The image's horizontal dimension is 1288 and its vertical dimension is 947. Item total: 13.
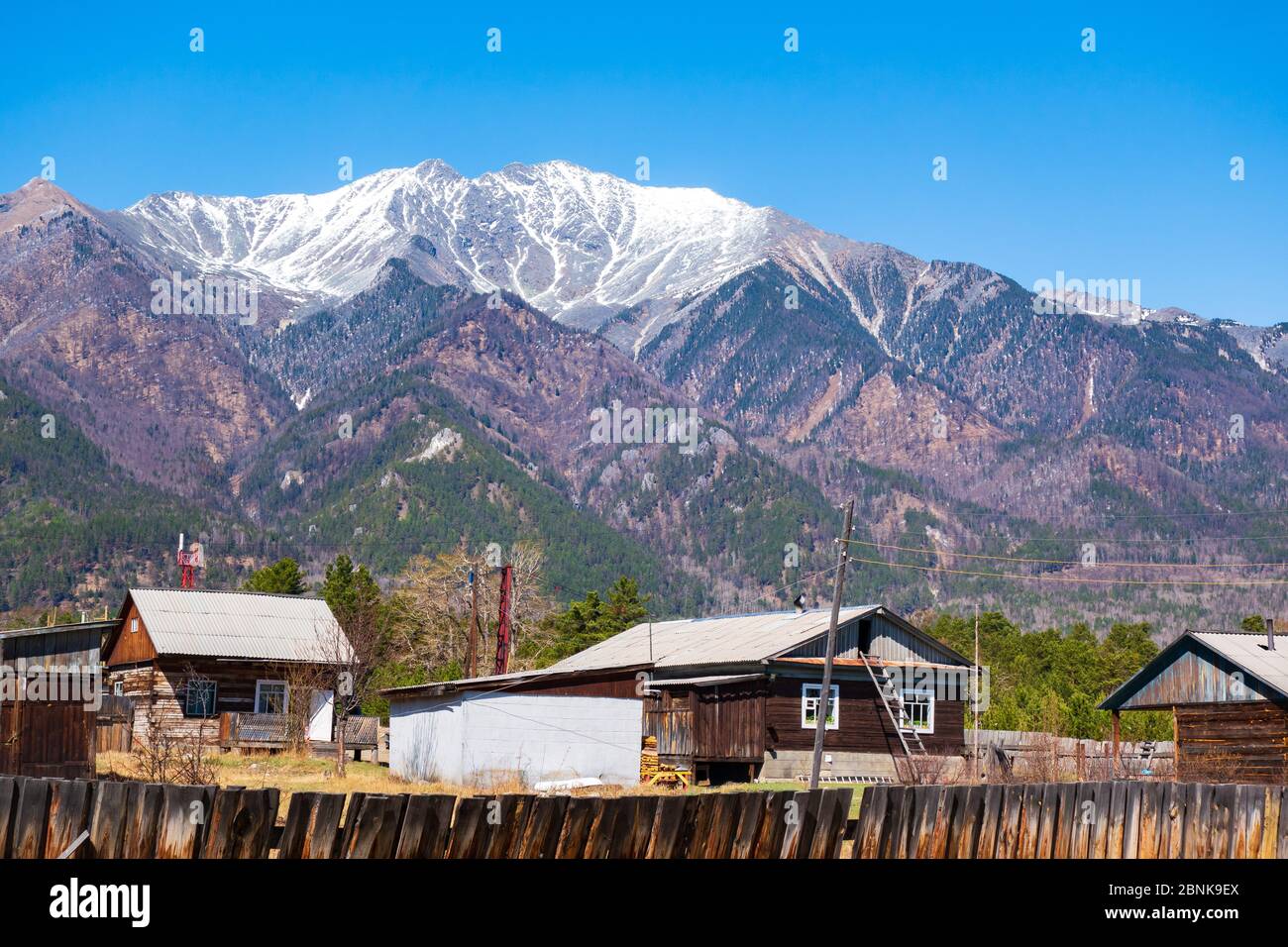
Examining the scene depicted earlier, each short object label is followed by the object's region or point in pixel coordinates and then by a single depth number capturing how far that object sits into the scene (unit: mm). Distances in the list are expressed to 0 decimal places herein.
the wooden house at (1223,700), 42344
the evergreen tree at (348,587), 91562
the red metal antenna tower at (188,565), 64188
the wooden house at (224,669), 52500
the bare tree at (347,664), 53531
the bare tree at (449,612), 84750
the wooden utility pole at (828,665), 37003
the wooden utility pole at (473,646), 56844
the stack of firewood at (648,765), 42656
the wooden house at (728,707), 40312
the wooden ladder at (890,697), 47875
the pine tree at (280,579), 94750
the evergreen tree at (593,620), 81750
